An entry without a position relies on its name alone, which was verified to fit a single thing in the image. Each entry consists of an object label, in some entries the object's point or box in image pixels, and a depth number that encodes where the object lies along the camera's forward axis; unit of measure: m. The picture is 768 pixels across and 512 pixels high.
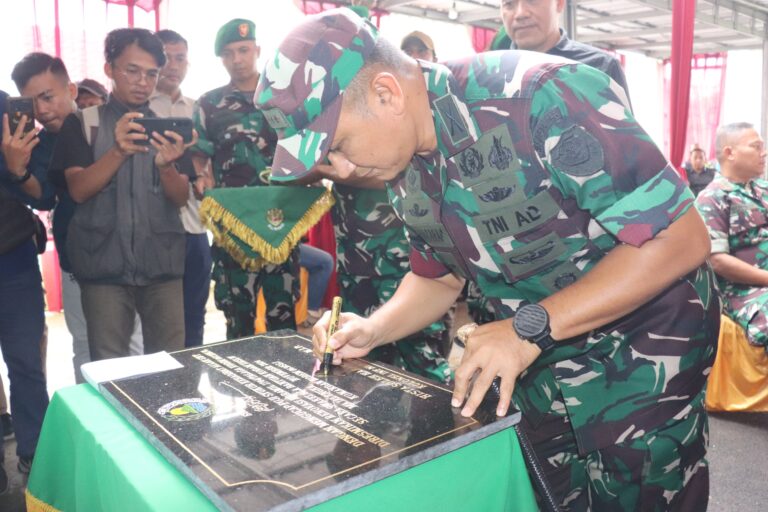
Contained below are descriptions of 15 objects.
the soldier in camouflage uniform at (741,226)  2.67
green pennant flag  2.36
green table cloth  0.70
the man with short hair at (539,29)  1.99
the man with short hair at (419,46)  2.77
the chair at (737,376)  2.68
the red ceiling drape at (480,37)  6.72
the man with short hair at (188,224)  2.75
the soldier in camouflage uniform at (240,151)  2.44
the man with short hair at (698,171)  6.18
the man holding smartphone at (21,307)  1.95
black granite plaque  0.67
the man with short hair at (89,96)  2.91
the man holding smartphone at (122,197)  2.01
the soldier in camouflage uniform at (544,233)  0.83
